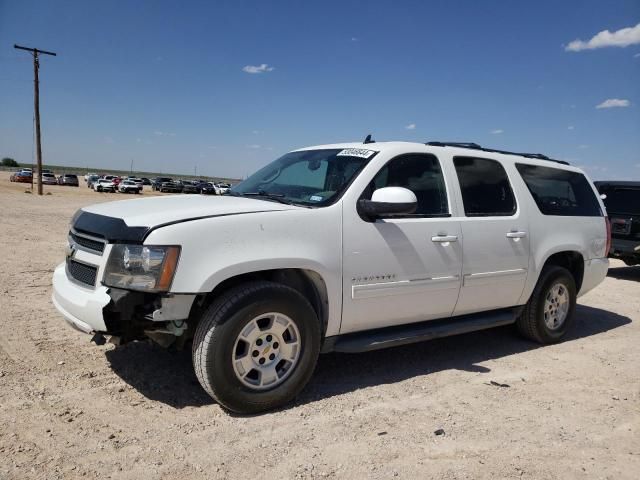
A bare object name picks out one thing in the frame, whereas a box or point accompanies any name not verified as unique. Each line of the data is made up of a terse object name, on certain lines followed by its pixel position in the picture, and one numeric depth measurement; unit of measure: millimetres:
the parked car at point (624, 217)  10242
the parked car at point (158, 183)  68500
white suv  3096
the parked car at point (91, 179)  64319
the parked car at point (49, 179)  59422
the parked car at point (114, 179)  56481
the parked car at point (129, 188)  52344
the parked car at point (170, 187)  65500
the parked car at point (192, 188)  60122
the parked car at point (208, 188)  54422
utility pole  31488
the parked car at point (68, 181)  61750
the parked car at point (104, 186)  51219
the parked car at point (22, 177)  56875
